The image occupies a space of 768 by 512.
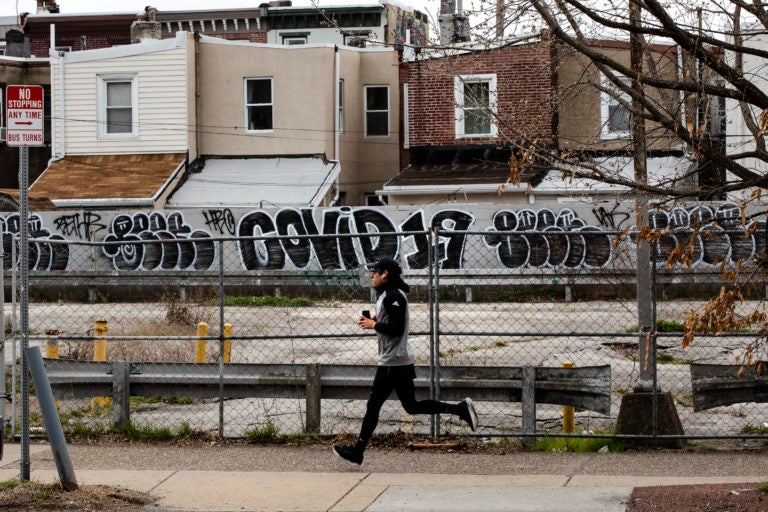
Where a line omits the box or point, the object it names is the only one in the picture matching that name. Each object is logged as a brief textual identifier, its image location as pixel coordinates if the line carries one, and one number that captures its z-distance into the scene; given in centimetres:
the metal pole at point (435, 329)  1848
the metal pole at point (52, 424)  1520
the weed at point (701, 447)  1839
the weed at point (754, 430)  1930
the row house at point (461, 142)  5772
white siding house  6381
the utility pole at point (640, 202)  1415
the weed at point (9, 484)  1543
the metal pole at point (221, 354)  1929
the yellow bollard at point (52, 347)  2294
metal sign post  1566
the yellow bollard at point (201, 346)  2346
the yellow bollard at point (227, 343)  2427
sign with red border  1566
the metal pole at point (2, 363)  1597
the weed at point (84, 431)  1998
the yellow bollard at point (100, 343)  2331
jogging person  1684
